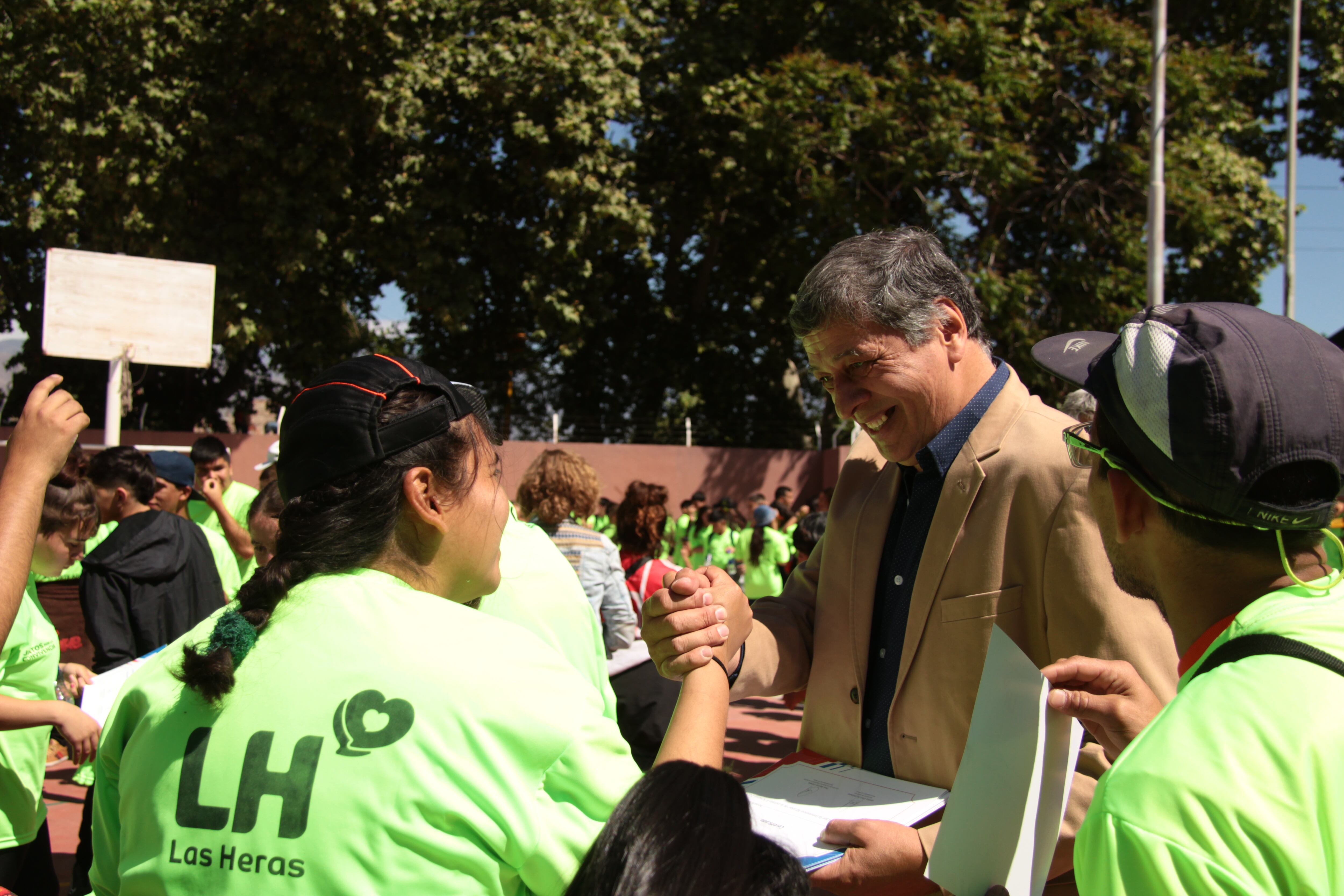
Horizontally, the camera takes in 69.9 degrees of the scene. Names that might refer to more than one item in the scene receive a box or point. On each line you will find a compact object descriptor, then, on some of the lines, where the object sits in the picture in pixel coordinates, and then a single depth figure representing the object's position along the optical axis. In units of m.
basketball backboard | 7.70
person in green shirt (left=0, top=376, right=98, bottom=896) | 1.98
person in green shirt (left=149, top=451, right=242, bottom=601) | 5.30
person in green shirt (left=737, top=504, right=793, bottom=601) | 8.62
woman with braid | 1.19
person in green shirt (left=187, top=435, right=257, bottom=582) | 5.59
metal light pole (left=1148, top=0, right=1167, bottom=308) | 10.11
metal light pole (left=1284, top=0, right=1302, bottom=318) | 14.51
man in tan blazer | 1.64
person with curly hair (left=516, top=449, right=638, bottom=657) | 5.09
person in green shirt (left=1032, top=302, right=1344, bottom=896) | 0.86
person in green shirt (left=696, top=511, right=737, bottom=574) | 11.26
